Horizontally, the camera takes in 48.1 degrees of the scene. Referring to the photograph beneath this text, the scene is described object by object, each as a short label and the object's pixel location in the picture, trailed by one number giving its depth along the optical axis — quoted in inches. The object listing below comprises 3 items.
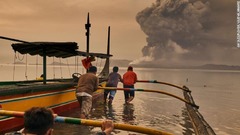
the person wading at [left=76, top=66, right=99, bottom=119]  367.0
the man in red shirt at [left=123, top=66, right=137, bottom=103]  588.5
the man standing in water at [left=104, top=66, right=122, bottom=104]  578.2
